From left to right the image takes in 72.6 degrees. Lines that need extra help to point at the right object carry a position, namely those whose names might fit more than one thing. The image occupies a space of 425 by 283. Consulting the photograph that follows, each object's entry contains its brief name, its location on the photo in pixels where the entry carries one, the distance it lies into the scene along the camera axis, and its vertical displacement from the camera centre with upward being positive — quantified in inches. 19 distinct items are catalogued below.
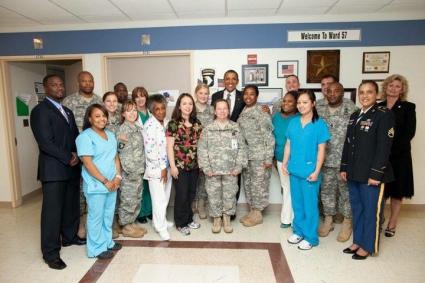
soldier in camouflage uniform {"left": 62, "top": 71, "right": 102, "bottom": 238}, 124.7 +3.8
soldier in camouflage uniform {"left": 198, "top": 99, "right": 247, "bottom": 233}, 122.2 -19.5
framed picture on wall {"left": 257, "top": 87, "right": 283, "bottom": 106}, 156.6 +6.4
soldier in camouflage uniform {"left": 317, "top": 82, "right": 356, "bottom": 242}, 121.0 -22.6
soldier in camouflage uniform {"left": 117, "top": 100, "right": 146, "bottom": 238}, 115.2 -21.1
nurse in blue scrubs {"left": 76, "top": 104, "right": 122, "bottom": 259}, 102.3 -22.9
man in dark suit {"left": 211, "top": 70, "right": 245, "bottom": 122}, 138.6 +6.6
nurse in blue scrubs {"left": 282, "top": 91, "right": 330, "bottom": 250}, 111.5 -21.9
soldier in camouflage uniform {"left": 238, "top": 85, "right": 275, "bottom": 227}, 129.8 -16.1
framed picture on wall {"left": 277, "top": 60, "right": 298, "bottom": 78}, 154.5 +20.6
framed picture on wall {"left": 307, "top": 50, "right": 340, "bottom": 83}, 152.7 +22.6
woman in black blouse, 123.6 -13.4
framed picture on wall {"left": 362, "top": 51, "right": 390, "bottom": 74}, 151.3 +22.7
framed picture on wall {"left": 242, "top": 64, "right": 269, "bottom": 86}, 155.5 +17.7
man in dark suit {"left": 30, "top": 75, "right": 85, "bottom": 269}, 101.8 -17.3
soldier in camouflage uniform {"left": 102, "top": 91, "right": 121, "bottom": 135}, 118.8 +0.3
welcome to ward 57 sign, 151.4 +37.2
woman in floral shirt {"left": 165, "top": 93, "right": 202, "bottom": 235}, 121.7 -15.8
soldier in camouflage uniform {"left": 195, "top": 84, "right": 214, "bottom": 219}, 131.2 -1.8
